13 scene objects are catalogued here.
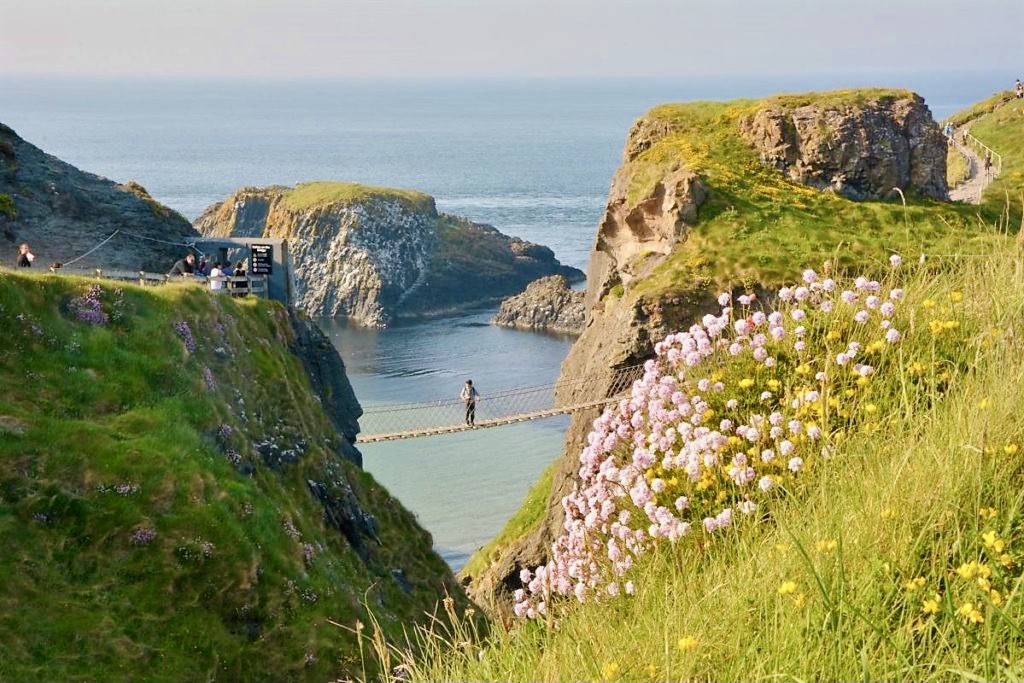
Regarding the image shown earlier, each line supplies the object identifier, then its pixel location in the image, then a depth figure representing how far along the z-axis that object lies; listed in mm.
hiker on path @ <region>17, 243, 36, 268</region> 30844
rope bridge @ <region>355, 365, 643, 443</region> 35250
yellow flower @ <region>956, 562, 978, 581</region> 8019
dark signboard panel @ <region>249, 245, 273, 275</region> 34625
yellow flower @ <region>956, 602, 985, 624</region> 7809
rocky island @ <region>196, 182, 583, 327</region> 130125
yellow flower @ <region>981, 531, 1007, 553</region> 8359
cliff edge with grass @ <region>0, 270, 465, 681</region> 18703
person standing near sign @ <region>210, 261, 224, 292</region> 32000
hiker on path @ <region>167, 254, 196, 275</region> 33812
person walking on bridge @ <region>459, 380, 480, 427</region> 35906
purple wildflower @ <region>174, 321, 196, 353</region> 26938
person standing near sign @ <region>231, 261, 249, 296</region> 33562
